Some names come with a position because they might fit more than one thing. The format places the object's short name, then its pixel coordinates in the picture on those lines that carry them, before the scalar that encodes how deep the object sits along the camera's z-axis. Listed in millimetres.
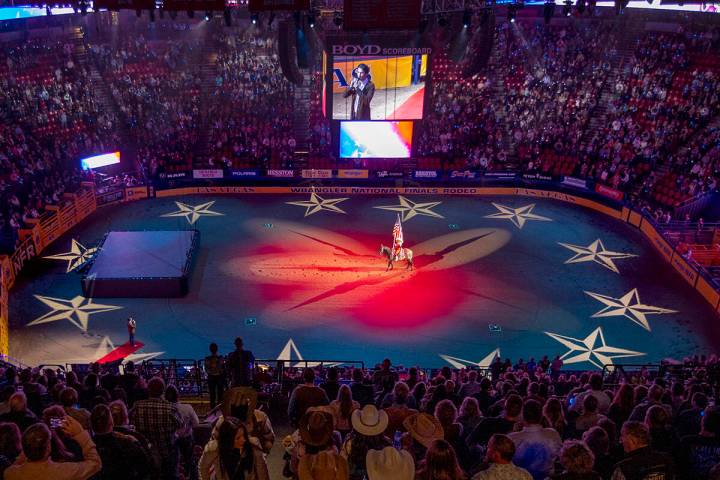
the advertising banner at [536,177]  34375
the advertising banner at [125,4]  17391
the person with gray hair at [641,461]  6270
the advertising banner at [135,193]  32375
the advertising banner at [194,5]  16594
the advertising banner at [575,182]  33172
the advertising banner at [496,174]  34812
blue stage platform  22719
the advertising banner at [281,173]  34312
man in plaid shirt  7758
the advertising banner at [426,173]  34812
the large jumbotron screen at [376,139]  32969
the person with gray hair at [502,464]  5957
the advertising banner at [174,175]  33312
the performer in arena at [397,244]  24203
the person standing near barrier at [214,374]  13172
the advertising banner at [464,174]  34812
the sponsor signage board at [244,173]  34250
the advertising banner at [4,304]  19609
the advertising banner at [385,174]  34856
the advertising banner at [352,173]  34781
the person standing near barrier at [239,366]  12586
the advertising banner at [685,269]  24453
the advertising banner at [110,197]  31359
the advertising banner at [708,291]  22781
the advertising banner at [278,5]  16062
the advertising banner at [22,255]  24038
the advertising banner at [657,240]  26578
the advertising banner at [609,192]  31406
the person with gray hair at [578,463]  5855
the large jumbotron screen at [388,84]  29625
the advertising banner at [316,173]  34406
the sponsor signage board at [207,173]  33688
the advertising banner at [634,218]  29844
